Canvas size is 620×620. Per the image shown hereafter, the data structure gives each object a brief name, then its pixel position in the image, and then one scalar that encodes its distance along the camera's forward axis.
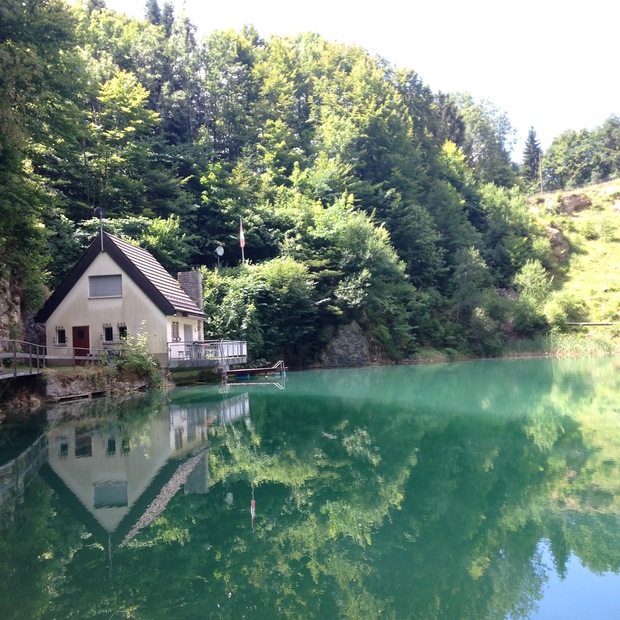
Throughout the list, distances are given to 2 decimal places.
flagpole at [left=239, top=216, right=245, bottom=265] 36.31
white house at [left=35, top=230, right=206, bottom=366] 27.02
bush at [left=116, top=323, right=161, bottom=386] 24.52
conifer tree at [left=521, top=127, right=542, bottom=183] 92.19
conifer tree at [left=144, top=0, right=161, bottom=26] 71.69
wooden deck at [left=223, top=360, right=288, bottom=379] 29.75
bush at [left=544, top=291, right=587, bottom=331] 50.47
